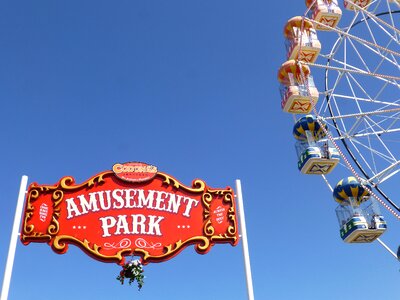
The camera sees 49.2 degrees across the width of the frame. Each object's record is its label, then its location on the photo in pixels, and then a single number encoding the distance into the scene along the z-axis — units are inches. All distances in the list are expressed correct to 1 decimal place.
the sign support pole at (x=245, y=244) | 245.9
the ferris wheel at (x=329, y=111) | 597.6
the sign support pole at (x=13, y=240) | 233.0
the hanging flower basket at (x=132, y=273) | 262.4
